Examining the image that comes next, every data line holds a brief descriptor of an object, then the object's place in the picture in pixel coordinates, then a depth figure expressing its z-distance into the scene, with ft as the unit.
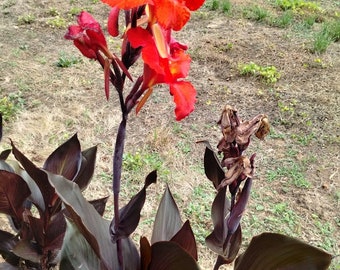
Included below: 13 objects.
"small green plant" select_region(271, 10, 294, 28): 14.59
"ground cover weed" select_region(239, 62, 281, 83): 11.46
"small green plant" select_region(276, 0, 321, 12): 16.07
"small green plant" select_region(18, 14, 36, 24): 13.37
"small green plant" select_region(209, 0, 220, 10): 15.37
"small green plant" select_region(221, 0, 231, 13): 15.21
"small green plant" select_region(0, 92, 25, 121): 9.25
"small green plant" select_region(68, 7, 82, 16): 14.01
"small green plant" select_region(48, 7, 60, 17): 14.01
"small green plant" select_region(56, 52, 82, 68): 11.36
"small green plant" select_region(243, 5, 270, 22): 14.90
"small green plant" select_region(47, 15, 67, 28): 13.30
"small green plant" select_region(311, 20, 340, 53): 13.00
